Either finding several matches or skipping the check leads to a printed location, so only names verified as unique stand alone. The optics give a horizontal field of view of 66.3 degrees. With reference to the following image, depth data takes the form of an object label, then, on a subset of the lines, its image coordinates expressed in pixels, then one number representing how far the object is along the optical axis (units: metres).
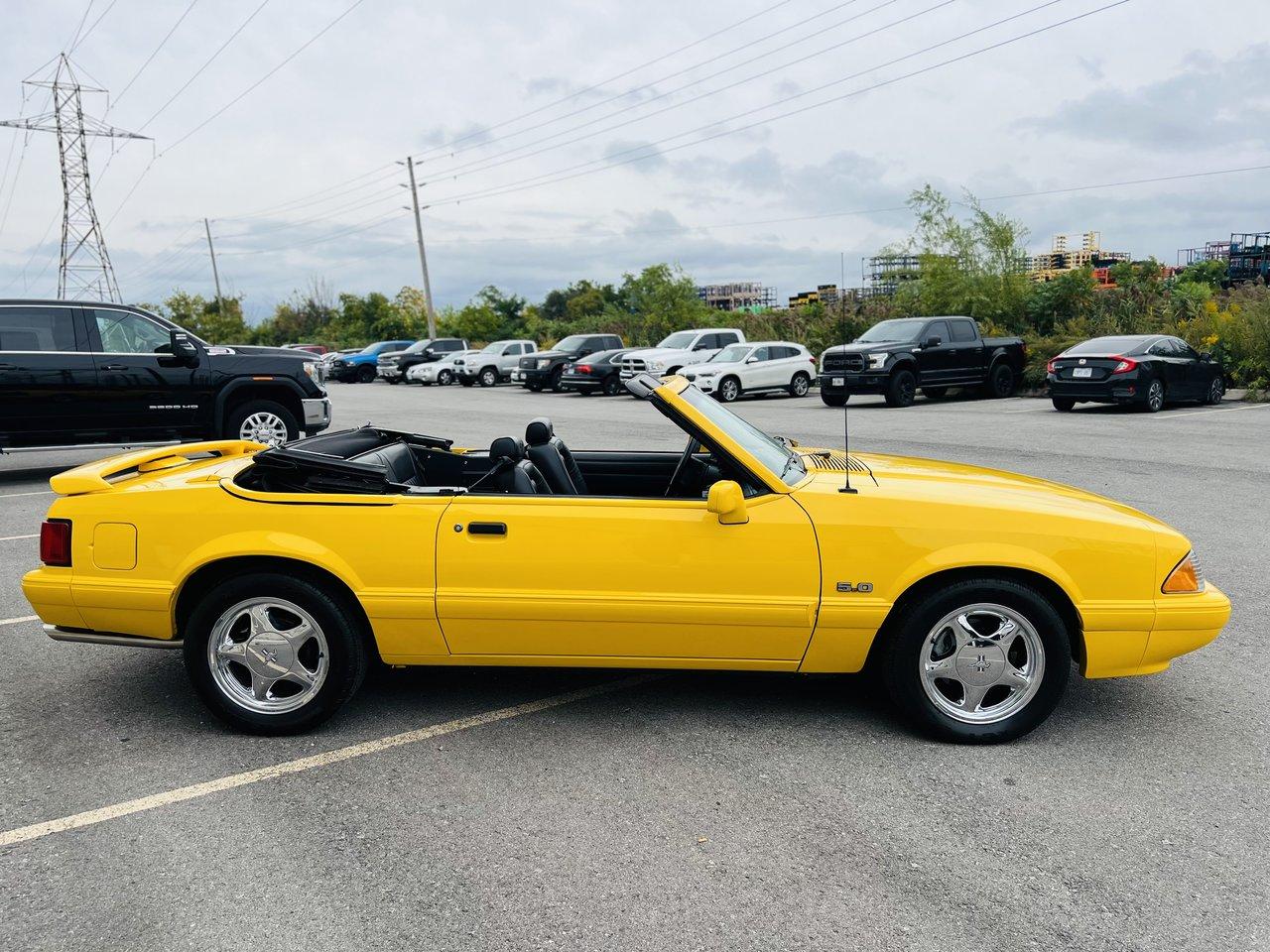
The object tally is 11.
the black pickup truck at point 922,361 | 20.05
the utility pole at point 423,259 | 50.22
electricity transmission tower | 45.19
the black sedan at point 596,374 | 27.25
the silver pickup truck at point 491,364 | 35.50
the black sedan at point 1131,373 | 16.98
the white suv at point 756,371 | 23.47
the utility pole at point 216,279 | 76.03
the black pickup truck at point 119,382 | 10.24
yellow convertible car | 3.62
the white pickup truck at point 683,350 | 26.14
